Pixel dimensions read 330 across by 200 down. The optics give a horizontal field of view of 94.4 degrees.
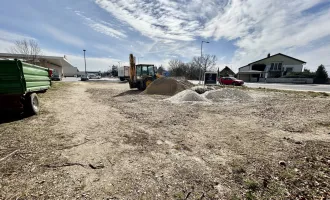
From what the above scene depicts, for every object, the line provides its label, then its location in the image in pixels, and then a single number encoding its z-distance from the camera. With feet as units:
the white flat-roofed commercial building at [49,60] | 89.97
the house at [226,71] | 224.94
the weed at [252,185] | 8.07
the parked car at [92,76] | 148.19
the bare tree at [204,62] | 190.49
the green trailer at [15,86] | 17.53
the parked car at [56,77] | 84.97
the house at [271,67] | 140.37
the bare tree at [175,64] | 227.36
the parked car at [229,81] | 84.38
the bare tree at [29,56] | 79.56
